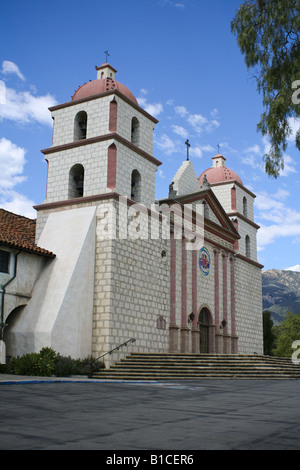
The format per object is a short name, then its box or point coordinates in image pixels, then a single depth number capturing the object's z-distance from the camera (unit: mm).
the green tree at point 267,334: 38250
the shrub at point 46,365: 16156
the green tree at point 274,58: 10266
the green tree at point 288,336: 50809
